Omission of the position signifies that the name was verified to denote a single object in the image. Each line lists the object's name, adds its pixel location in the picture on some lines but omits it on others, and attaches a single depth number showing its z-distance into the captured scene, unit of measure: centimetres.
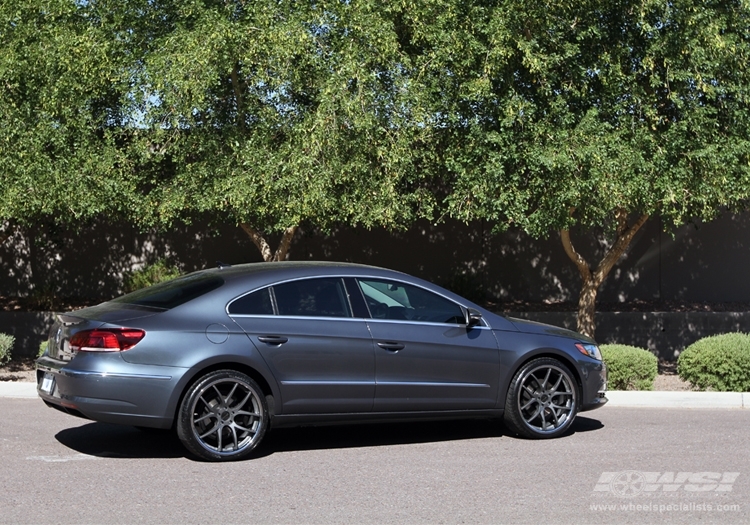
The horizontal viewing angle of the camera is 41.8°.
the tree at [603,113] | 1233
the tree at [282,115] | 1245
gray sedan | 750
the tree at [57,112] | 1294
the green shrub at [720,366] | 1166
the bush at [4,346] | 1400
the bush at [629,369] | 1186
